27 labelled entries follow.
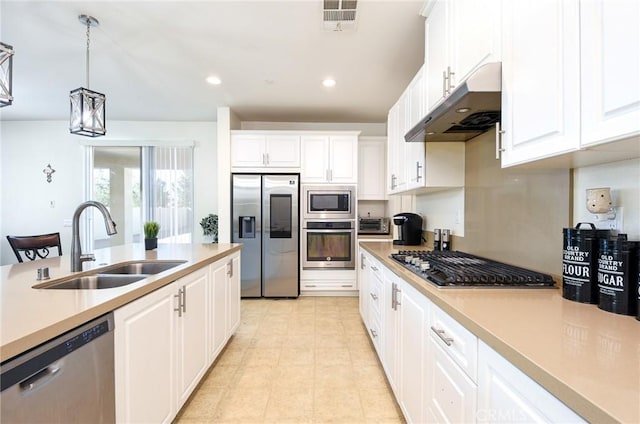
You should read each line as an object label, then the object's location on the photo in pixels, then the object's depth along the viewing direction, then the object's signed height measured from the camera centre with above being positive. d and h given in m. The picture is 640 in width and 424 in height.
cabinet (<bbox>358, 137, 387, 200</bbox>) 4.46 +0.66
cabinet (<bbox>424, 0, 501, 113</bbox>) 1.30 +0.85
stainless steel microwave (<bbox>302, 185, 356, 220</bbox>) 4.23 +0.13
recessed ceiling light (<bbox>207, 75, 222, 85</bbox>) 3.24 +1.43
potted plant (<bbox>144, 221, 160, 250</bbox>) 2.47 -0.19
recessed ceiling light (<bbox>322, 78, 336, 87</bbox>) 3.26 +1.42
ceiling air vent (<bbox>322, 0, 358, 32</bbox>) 2.01 +1.37
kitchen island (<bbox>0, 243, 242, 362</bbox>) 0.81 -0.32
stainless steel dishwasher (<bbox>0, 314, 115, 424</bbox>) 0.78 -0.49
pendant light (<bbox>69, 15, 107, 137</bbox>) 2.15 +0.73
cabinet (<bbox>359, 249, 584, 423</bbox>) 0.70 -0.52
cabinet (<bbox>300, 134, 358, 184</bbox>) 4.25 +0.70
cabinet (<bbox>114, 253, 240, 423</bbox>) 1.20 -0.66
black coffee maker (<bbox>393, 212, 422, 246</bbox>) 2.96 -0.16
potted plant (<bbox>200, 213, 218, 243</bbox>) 4.79 -0.22
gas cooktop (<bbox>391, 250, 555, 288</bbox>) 1.27 -0.29
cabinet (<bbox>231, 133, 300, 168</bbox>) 4.23 +0.83
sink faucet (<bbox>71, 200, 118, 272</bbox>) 1.56 -0.10
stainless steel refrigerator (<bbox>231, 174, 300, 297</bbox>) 4.18 -0.22
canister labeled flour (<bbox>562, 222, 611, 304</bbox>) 1.03 -0.18
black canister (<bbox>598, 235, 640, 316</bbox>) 0.91 -0.20
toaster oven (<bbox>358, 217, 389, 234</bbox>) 4.39 -0.20
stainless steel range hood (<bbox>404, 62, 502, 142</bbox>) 1.23 +0.51
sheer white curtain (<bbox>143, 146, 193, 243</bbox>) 4.91 +0.37
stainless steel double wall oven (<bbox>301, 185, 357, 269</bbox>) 4.22 -0.11
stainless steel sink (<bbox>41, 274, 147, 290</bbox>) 1.53 -0.36
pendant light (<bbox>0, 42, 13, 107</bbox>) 1.65 +0.75
